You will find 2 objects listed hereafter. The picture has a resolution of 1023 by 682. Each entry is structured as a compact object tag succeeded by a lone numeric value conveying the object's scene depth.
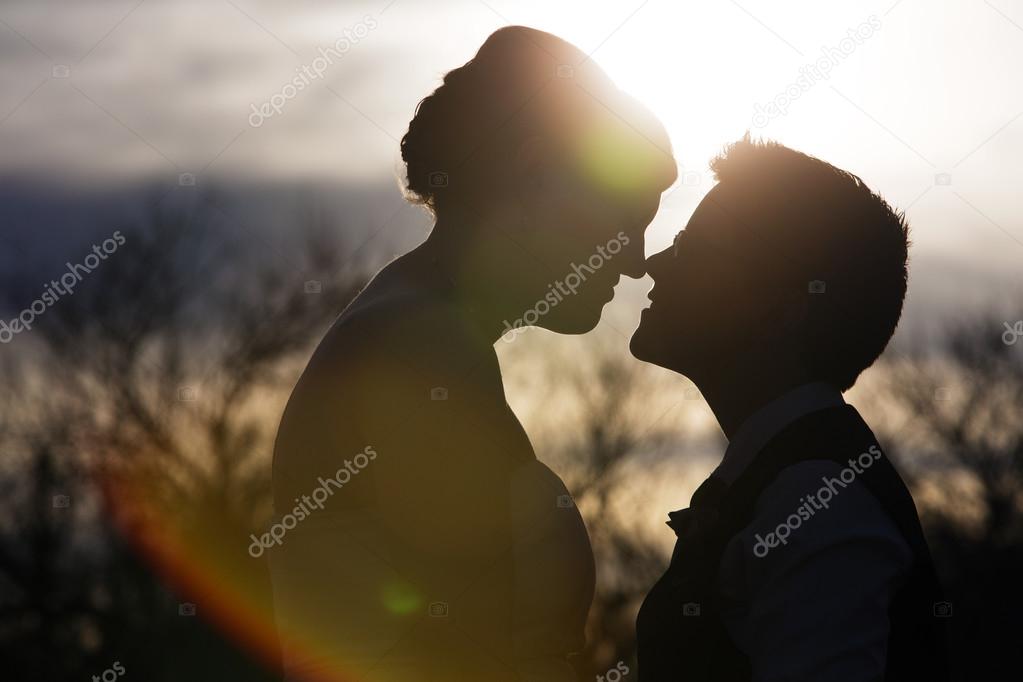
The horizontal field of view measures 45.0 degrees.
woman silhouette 3.23
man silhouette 3.04
